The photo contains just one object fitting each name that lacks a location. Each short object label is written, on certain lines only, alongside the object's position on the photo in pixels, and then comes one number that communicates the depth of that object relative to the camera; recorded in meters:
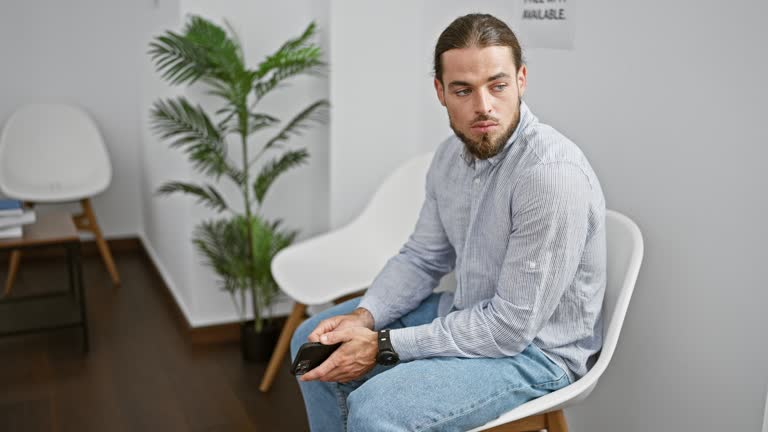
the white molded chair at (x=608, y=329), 1.59
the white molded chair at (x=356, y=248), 2.62
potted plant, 2.80
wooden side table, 3.14
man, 1.57
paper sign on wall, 2.15
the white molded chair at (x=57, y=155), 4.24
